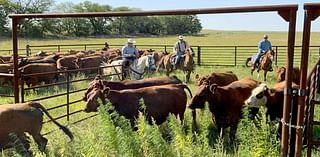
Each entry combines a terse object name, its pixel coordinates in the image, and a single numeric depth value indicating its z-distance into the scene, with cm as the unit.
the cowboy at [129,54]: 1336
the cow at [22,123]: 505
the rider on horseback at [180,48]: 1517
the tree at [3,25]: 4599
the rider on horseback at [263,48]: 1536
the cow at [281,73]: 925
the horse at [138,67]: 1297
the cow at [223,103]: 646
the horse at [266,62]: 1433
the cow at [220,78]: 899
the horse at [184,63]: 1414
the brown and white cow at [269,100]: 613
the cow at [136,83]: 755
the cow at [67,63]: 1597
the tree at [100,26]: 5823
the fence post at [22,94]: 626
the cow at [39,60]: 1414
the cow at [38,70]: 1240
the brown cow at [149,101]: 621
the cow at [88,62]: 1627
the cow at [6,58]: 1648
